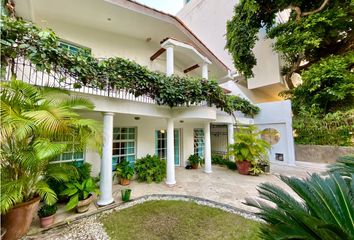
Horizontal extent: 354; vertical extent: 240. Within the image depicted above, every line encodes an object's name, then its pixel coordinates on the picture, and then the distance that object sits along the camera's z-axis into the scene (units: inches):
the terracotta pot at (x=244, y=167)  326.0
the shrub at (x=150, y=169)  275.9
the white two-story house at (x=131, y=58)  199.5
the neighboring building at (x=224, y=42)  526.9
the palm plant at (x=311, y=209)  59.7
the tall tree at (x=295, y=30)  356.2
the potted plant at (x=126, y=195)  202.9
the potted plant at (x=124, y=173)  260.2
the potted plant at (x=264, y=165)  335.6
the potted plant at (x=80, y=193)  171.4
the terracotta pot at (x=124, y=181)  262.7
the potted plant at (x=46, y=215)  149.6
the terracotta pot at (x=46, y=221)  149.3
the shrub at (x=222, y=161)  370.0
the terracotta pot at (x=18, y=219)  124.0
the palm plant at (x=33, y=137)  111.8
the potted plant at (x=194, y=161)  372.2
